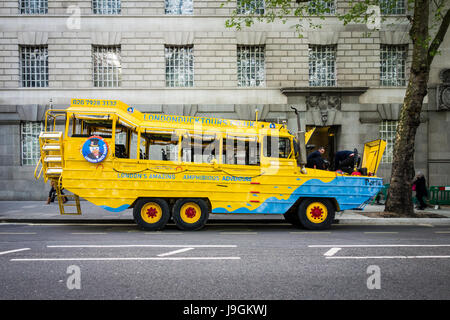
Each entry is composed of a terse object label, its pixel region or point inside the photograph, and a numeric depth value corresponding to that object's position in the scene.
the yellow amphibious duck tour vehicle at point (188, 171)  8.64
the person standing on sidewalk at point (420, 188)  13.98
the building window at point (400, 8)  17.45
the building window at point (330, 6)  17.05
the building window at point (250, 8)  16.83
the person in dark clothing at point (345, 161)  9.89
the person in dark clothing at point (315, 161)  9.69
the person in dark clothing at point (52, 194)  15.19
